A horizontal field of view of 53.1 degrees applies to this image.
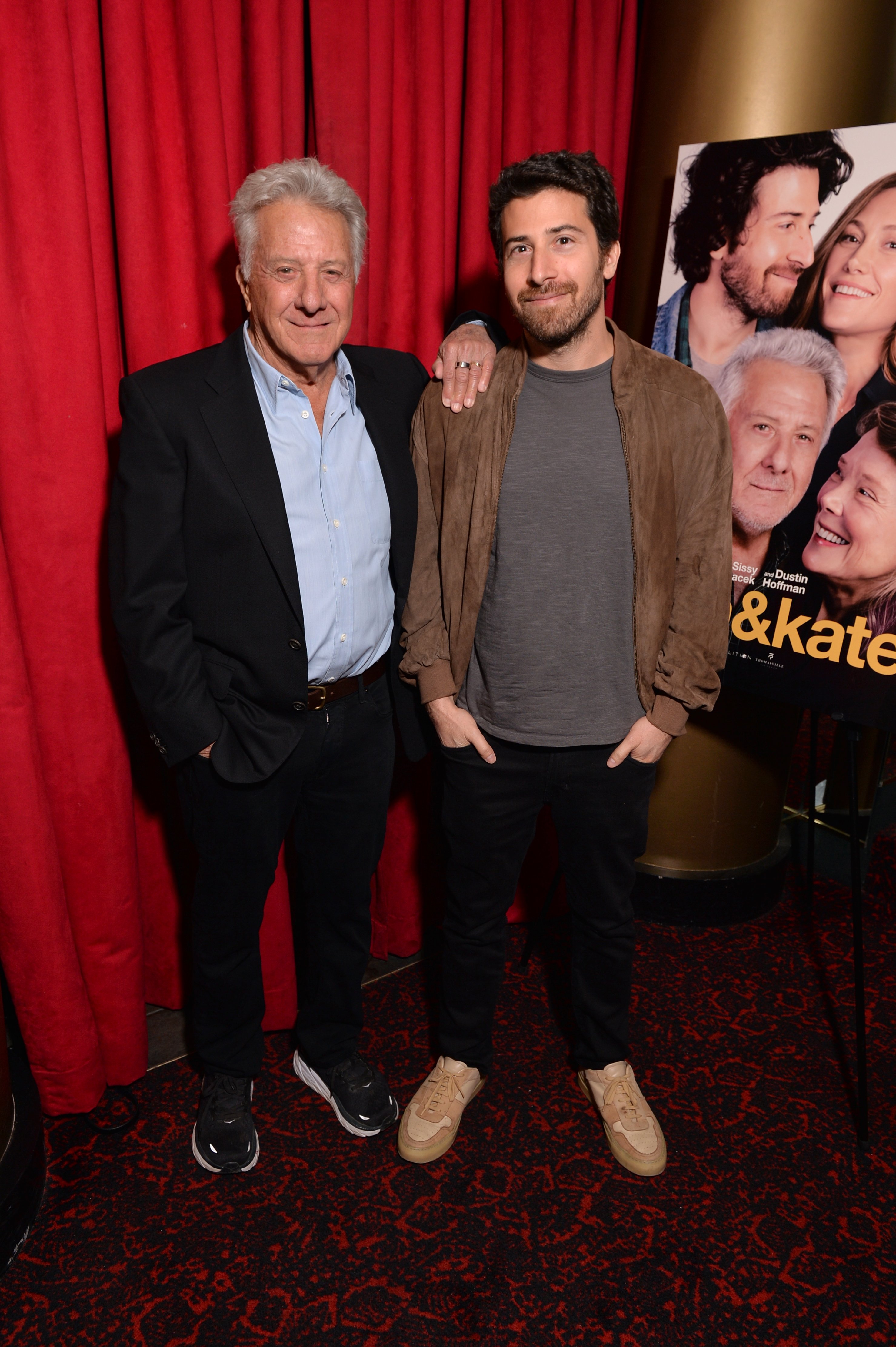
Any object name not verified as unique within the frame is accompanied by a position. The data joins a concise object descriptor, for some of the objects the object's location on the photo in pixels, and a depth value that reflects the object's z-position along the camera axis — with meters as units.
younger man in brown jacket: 1.62
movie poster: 1.79
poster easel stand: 1.92
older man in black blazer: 1.51
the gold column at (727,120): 2.15
